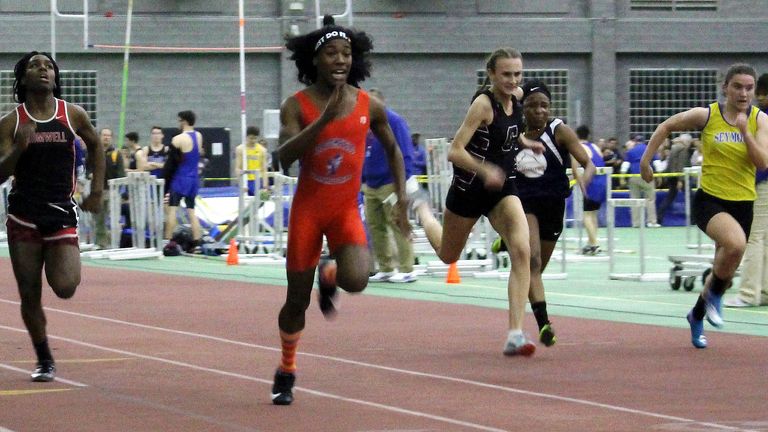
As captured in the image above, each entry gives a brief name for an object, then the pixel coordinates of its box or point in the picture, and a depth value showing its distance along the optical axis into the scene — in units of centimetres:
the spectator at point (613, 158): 3634
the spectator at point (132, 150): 2938
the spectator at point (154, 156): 2834
